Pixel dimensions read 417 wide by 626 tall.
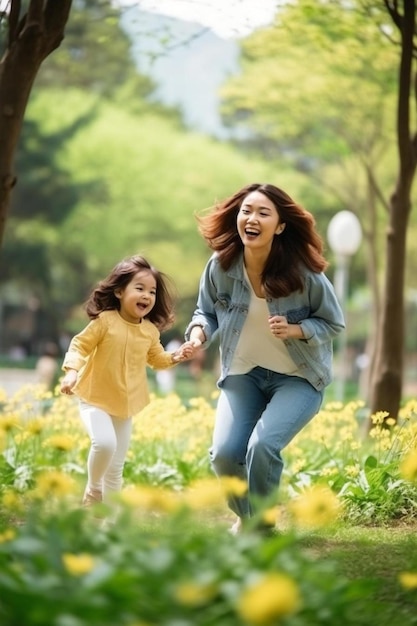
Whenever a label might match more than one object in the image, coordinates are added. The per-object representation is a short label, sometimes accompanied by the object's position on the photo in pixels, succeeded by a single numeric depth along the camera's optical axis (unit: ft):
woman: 39.24
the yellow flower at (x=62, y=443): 25.91
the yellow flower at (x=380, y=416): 46.48
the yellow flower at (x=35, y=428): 29.07
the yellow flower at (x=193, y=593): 18.02
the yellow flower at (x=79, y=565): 19.53
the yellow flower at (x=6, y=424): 28.76
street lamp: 134.72
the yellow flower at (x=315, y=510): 22.22
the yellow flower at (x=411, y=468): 26.25
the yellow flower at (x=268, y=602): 16.31
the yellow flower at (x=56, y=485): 23.56
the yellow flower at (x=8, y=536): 23.40
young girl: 41.78
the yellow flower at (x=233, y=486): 24.43
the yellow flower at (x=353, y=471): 46.80
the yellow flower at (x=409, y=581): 21.65
